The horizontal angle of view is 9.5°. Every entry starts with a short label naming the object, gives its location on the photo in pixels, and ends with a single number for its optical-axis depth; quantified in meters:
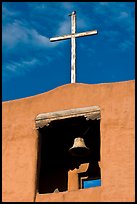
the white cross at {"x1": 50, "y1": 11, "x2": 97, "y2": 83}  16.45
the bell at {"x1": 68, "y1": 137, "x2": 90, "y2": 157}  16.28
